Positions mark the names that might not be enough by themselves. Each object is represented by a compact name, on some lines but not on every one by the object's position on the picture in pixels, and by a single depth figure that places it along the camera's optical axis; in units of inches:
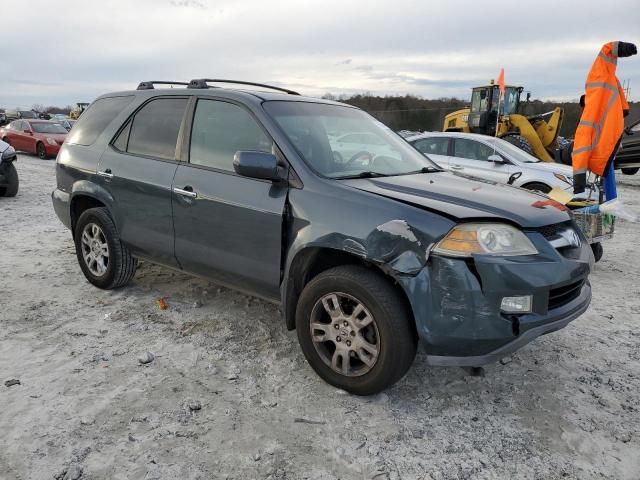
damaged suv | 102.0
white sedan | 347.3
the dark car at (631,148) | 541.0
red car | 678.5
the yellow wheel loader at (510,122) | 547.5
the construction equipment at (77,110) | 1599.3
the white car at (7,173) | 362.3
